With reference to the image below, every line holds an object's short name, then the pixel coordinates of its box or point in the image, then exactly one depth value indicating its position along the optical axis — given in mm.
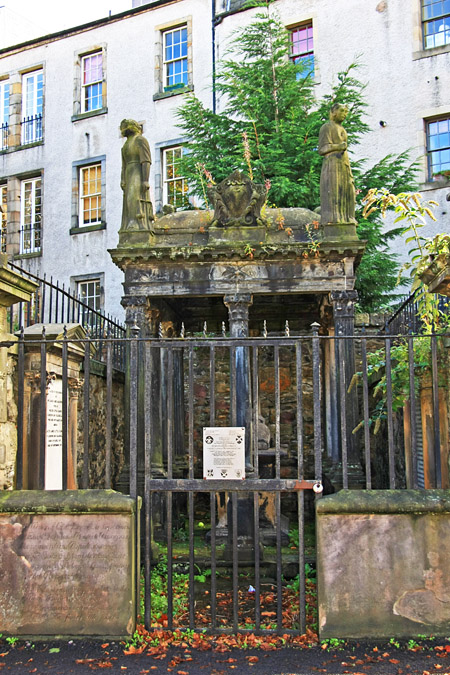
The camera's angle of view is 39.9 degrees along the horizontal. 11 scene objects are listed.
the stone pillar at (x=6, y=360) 4992
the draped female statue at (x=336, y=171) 8438
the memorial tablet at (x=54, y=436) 6605
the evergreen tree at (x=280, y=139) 12477
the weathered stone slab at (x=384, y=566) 4570
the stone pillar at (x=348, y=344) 8297
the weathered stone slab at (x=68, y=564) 4660
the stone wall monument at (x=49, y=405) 6328
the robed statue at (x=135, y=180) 8602
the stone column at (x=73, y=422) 7422
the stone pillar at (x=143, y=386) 8430
